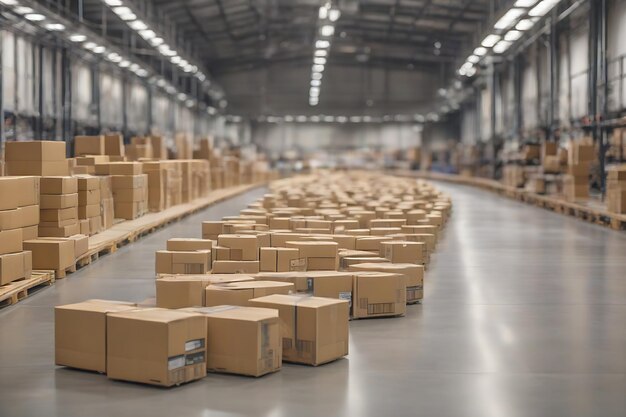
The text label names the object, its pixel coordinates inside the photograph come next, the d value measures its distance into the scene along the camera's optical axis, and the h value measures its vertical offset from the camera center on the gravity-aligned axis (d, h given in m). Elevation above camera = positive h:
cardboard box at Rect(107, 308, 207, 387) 4.24 -0.77
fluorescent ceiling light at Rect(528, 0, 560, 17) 13.59 +2.81
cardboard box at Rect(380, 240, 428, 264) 8.04 -0.57
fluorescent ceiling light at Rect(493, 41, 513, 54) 18.09 +2.93
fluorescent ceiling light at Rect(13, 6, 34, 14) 12.88 +2.57
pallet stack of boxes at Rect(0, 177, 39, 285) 6.77 -0.29
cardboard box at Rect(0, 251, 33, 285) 6.66 -0.61
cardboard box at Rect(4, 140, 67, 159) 8.87 +0.35
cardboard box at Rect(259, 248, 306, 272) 7.32 -0.59
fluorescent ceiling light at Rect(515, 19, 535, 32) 15.40 +2.87
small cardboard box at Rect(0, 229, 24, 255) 6.78 -0.42
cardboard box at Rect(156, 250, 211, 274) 7.59 -0.64
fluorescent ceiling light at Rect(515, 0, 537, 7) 13.78 +2.86
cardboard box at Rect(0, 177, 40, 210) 6.92 -0.04
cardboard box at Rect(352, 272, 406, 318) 6.14 -0.74
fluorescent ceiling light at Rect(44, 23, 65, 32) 14.40 +2.60
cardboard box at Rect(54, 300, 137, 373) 4.57 -0.77
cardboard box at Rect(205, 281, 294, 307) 5.44 -0.64
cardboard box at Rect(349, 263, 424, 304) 6.60 -0.63
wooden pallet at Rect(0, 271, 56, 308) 6.55 -0.78
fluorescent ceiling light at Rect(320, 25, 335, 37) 19.66 +3.50
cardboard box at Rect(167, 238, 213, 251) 7.93 -0.51
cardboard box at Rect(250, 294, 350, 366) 4.73 -0.76
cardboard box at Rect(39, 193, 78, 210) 8.59 -0.14
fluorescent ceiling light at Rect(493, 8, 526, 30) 14.44 +2.86
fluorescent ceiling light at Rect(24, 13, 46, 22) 13.43 +2.57
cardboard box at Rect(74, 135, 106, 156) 14.48 +0.66
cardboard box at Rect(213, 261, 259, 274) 7.20 -0.64
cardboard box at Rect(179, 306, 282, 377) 4.45 -0.78
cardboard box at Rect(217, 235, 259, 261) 7.62 -0.51
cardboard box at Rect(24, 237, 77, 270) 7.82 -0.58
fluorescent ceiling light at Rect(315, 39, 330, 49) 21.78 +3.54
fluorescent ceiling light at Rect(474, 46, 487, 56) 19.32 +3.02
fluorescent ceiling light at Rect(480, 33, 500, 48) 17.56 +2.96
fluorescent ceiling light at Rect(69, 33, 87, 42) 15.70 +2.65
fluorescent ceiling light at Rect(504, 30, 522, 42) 16.66 +2.90
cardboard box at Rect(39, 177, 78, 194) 8.63 +0.01
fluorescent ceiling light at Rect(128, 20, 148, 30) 15.95 +2.92
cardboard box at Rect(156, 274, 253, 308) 5.88 -0.68
